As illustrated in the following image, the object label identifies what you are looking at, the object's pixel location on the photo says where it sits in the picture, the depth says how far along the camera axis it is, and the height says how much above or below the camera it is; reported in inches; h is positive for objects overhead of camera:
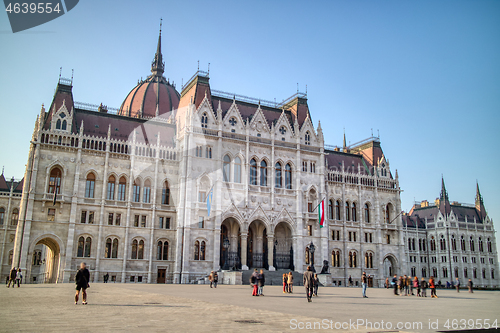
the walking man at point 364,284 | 1153.7 -38.2
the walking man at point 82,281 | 681.9 -24.4
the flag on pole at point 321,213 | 2134.6 +269.6
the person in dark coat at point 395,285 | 1333.4 -45.6
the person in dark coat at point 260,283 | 1056.8 -36.2
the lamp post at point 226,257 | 1790.1 +44.3
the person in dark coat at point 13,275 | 1293.2 -32.1
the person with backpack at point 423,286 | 1281.7 -48.1
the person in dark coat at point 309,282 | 887.1 -27.1
